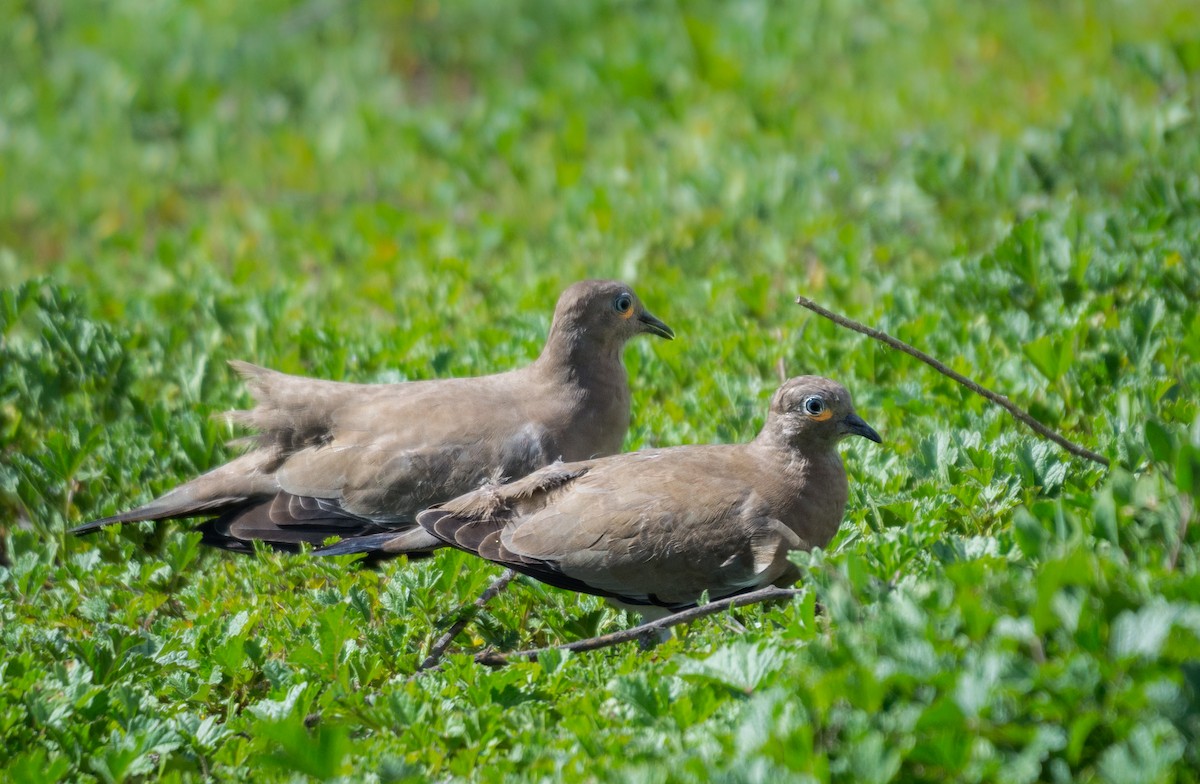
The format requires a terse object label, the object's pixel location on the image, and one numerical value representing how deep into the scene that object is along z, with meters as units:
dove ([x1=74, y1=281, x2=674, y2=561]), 11.05
